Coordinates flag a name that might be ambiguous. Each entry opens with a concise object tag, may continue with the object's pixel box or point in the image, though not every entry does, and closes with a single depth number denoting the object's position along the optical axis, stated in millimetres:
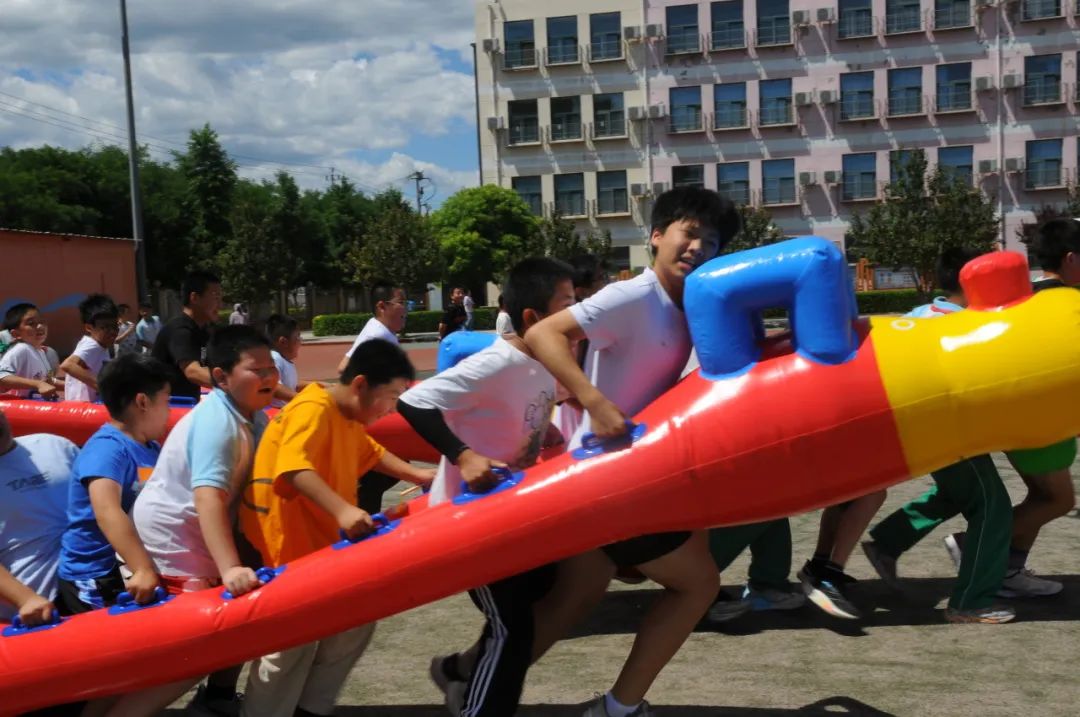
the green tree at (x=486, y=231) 46812
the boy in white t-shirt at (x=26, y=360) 8531
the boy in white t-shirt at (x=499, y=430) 3684
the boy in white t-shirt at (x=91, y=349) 8422
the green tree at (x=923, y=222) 38625
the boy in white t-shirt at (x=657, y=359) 3652
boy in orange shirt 3750
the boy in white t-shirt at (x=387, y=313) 7203
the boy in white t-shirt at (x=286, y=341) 7082
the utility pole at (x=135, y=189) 21406
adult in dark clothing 6777
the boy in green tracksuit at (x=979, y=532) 5035
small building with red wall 18516
